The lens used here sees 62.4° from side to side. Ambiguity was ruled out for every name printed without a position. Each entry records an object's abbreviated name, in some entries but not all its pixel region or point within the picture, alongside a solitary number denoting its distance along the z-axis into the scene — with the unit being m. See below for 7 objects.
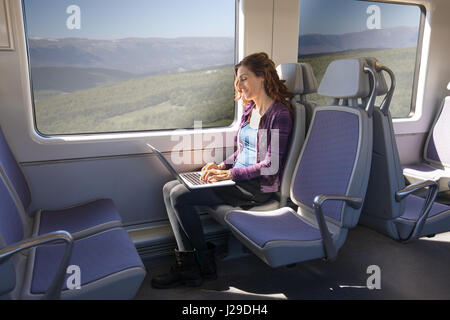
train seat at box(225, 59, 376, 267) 1.86
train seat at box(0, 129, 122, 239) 2.03
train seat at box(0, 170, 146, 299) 1.43
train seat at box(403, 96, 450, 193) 3.45
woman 2.31
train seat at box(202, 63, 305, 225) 2.40
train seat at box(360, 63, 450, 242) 2.08
